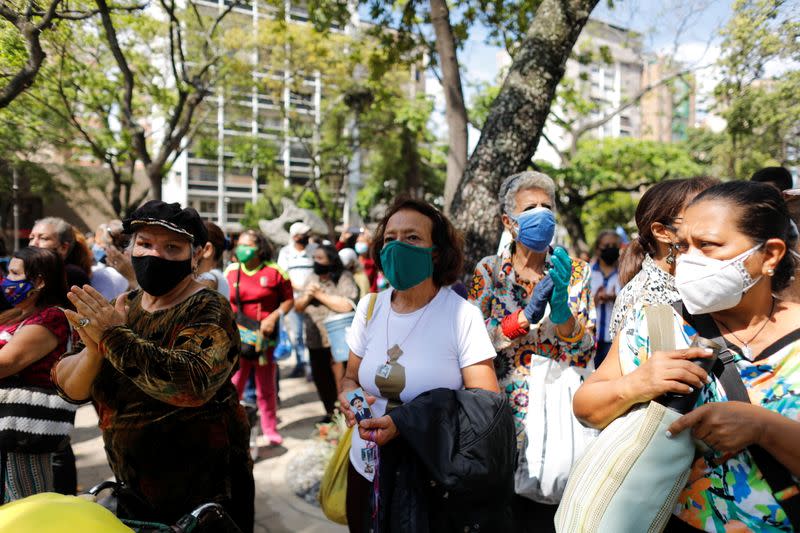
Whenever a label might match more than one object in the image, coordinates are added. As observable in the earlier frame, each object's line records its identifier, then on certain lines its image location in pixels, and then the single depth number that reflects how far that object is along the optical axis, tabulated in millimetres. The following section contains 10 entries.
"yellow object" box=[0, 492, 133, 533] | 1166
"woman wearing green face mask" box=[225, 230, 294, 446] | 5148
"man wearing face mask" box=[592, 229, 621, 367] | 5359
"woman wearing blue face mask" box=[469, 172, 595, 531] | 2463
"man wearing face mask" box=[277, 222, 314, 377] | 6887
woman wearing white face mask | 1329
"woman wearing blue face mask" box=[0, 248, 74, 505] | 2607
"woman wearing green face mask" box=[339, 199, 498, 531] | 2258
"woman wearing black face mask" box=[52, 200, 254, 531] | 1938
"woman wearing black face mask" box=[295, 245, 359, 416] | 5680
